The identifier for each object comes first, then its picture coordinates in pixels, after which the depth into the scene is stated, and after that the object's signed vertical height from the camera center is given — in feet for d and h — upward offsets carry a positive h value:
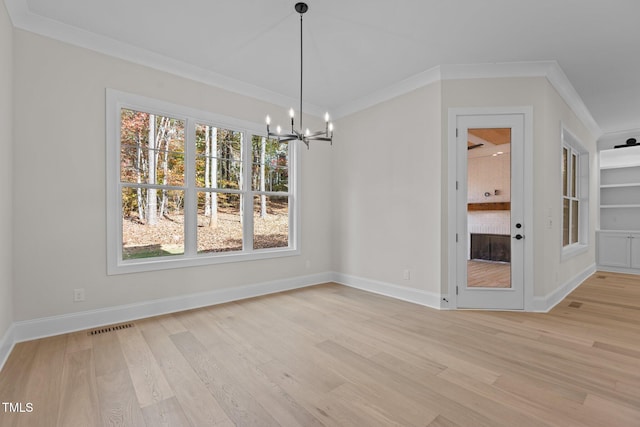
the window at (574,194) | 15.67 +0.88
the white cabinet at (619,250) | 19.08 -2.62
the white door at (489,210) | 12.05 -0.02
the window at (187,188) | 11.00 +0.91
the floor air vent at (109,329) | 9.75 -3.94
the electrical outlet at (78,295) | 9.88 -2.79
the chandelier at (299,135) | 8.63 +2.39
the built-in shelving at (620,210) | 19.36 -0.04
